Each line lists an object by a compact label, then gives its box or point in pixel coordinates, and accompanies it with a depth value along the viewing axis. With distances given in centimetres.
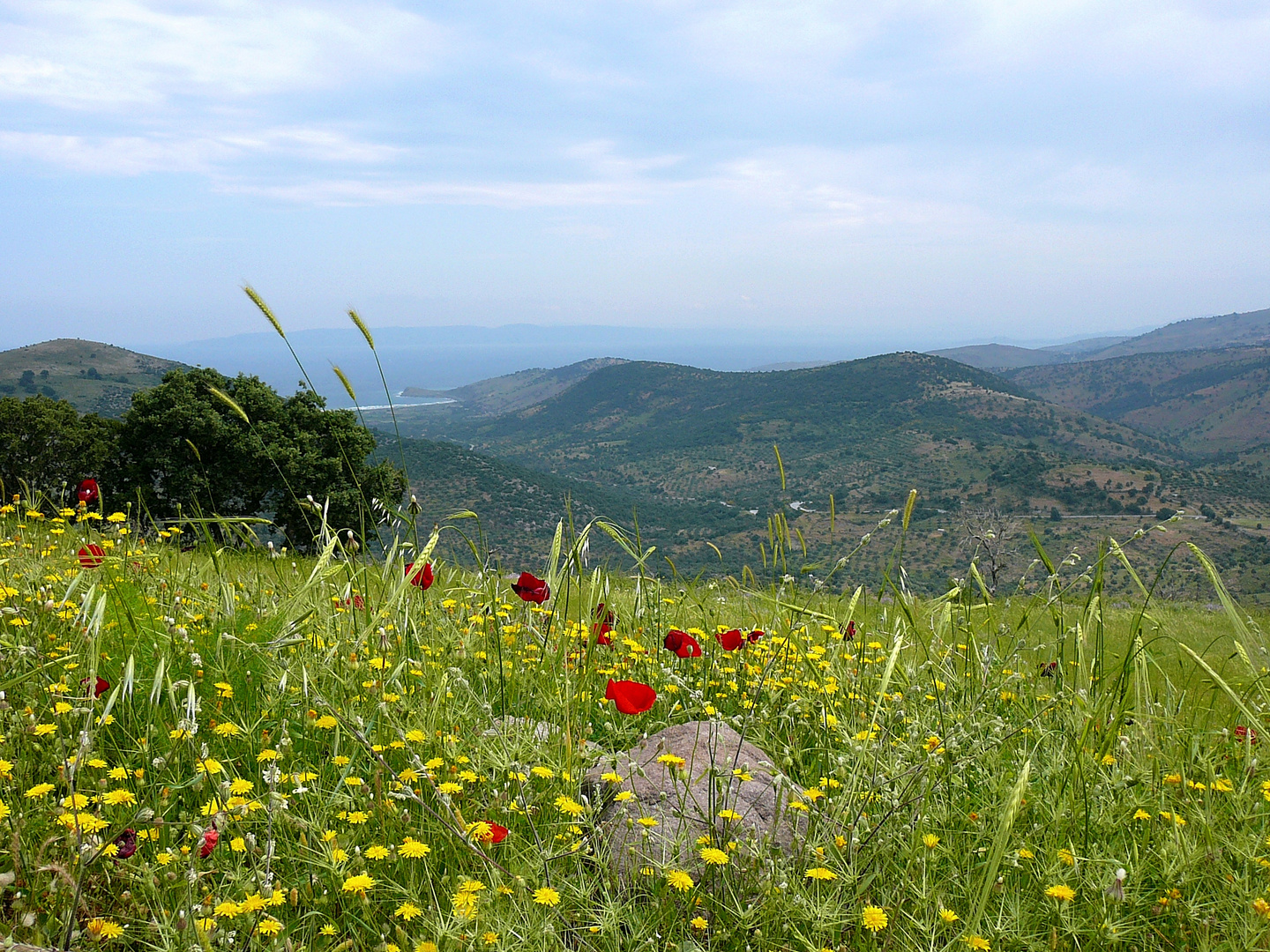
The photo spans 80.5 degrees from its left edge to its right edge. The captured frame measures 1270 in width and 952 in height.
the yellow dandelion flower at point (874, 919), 205
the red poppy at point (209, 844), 206
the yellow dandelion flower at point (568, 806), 228
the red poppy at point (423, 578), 425
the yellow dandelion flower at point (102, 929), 202
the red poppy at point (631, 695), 247
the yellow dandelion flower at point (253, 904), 190
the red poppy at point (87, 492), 582
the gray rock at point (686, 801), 247
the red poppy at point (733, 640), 370
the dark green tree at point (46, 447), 2881
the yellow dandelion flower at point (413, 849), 215
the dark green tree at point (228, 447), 2784
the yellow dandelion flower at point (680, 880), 206
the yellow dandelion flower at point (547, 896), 202
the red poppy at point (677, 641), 356
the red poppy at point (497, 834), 217
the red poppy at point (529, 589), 379
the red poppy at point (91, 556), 396
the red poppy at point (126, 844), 214
